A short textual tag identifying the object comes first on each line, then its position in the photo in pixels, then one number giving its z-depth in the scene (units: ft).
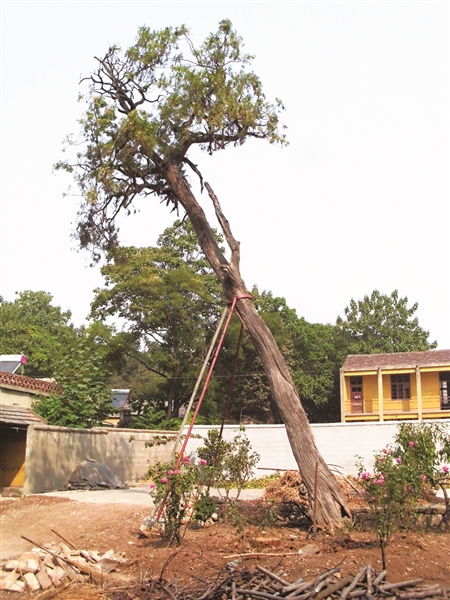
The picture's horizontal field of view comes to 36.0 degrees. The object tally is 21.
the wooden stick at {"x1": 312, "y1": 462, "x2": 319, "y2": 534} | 29.84
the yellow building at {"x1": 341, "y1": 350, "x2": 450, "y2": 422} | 95.04
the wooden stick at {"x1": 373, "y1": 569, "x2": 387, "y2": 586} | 20.25
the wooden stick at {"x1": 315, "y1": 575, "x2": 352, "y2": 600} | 19.47
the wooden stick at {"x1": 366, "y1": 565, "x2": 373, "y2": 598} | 19.40
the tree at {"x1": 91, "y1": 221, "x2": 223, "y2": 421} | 87.45
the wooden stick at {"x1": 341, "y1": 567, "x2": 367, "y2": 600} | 19.29
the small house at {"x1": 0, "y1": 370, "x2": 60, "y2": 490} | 54.90
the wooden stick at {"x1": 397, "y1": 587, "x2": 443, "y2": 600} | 19.54
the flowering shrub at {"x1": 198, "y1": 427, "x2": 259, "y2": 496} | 35.67
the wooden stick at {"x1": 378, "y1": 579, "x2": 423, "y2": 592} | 19.90
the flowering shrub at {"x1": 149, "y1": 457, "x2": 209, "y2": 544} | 28.32
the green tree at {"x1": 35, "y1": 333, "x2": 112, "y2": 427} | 62.03
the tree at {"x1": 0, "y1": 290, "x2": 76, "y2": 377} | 125.59
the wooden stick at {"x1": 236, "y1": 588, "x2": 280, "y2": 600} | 19.07
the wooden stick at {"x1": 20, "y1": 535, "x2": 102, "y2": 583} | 24.26
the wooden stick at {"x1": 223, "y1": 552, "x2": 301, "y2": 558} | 25.22
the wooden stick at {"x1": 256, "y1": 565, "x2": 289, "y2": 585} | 20.13
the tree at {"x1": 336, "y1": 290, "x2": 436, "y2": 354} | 127.95
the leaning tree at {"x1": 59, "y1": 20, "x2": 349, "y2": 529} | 37.17
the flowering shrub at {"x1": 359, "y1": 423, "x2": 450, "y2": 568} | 25.26
